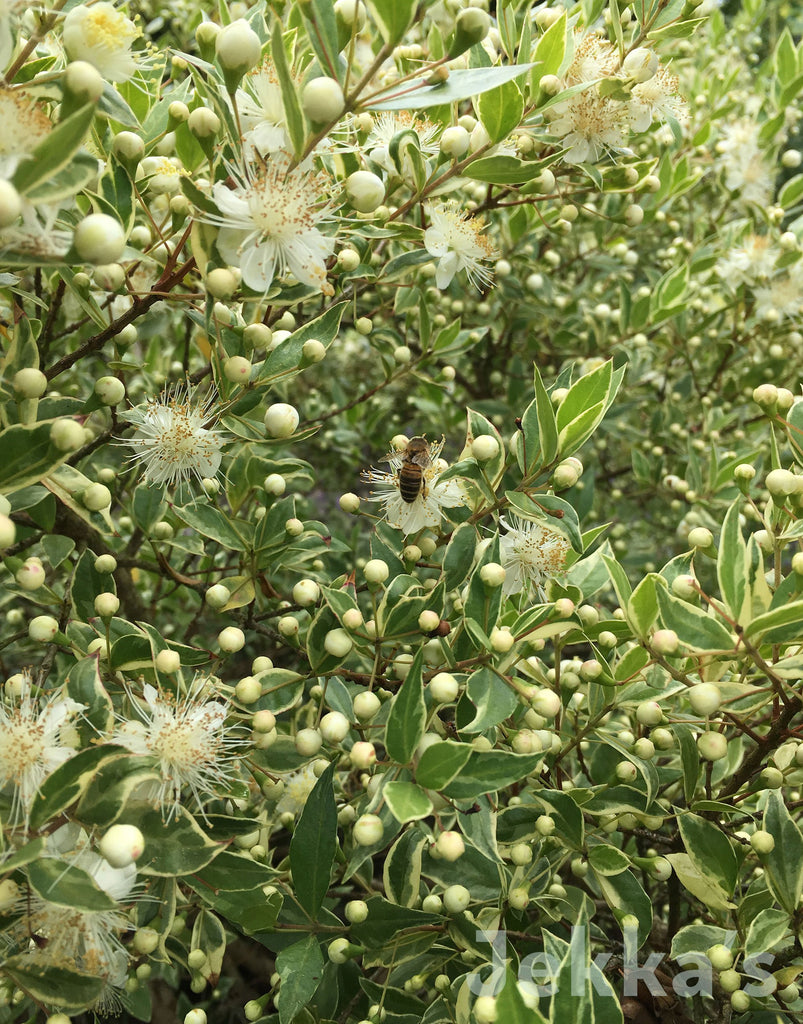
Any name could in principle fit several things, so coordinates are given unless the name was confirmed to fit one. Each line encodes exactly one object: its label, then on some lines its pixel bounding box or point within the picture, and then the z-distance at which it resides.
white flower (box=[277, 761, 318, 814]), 0.16
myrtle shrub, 0.12
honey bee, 0.16
